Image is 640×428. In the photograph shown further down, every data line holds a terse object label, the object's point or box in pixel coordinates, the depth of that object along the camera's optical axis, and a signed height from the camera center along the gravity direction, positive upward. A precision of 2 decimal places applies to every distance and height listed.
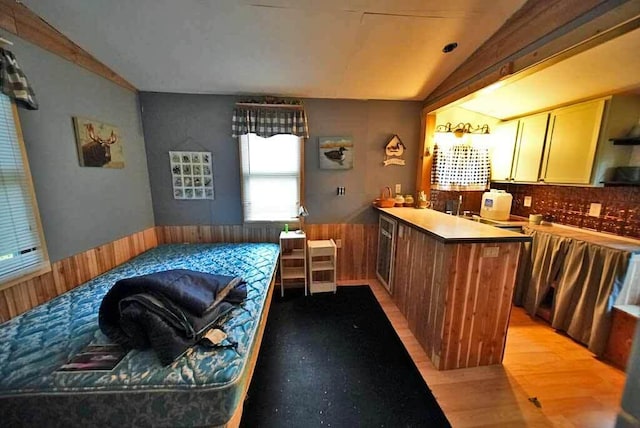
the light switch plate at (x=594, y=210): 2.33 -0.28
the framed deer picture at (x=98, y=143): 1.95 +0.31
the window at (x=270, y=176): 2.95 +0.04
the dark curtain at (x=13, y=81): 1.42 +0.59
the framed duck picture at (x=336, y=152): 3.00 +0.35
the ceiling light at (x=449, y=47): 2.03 +1.17
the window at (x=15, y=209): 1.45 -0.20
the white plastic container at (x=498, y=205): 2.87 -0.30
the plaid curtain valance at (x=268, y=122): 2.75 +0.68
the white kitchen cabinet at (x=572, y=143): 2.03 +0.39
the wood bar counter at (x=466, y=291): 1.68 -0.82
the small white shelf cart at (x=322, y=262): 2.87 -1.05
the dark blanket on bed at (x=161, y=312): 1.15 -0.71
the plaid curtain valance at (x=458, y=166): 3.06 +0.19
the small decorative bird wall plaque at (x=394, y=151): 3.07 +0.38
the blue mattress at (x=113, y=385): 0.99 -0.88
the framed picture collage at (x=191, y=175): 2.88 +0.05
